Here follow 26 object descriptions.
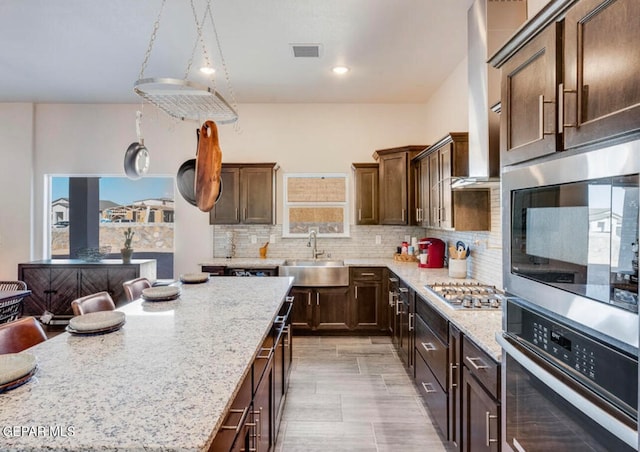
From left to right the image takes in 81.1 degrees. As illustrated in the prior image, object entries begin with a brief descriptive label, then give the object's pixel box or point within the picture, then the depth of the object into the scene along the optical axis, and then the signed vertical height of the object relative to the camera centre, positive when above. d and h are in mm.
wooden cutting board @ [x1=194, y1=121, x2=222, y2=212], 2012 +333
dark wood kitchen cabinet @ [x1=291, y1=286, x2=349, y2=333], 4465 -998
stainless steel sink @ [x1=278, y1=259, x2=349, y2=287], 4434 -584
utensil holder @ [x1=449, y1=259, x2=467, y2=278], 3484 -392
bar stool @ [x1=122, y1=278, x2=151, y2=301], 2609 -452
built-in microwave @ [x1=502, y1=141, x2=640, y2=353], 819 -32
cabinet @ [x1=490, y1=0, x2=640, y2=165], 849 +410
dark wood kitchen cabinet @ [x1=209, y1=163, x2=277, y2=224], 4805 +383
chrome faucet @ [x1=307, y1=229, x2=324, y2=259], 5059 -247
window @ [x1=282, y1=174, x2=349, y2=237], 5160 +289
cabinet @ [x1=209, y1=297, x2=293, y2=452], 1207 -753
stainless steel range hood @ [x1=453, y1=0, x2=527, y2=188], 2412 +969
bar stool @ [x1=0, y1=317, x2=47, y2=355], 1521 -464
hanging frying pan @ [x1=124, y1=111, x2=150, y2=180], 2885 +513
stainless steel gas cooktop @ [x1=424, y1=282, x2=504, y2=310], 2271 -470
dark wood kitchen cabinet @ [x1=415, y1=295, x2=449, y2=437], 2252 -904
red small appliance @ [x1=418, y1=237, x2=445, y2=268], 4117 -310
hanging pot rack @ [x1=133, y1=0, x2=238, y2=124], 1830 +702
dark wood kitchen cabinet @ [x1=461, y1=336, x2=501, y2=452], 1554 -797
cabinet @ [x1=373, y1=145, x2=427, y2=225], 4465 +494
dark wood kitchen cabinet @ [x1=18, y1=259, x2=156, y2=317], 4605 -673
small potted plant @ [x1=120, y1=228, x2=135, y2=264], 4668 -318
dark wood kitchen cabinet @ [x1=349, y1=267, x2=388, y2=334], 4473 -840
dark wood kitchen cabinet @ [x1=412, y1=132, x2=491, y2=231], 3176 +254
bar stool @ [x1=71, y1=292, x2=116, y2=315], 2037 -453
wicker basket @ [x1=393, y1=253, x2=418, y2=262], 4672 -402
